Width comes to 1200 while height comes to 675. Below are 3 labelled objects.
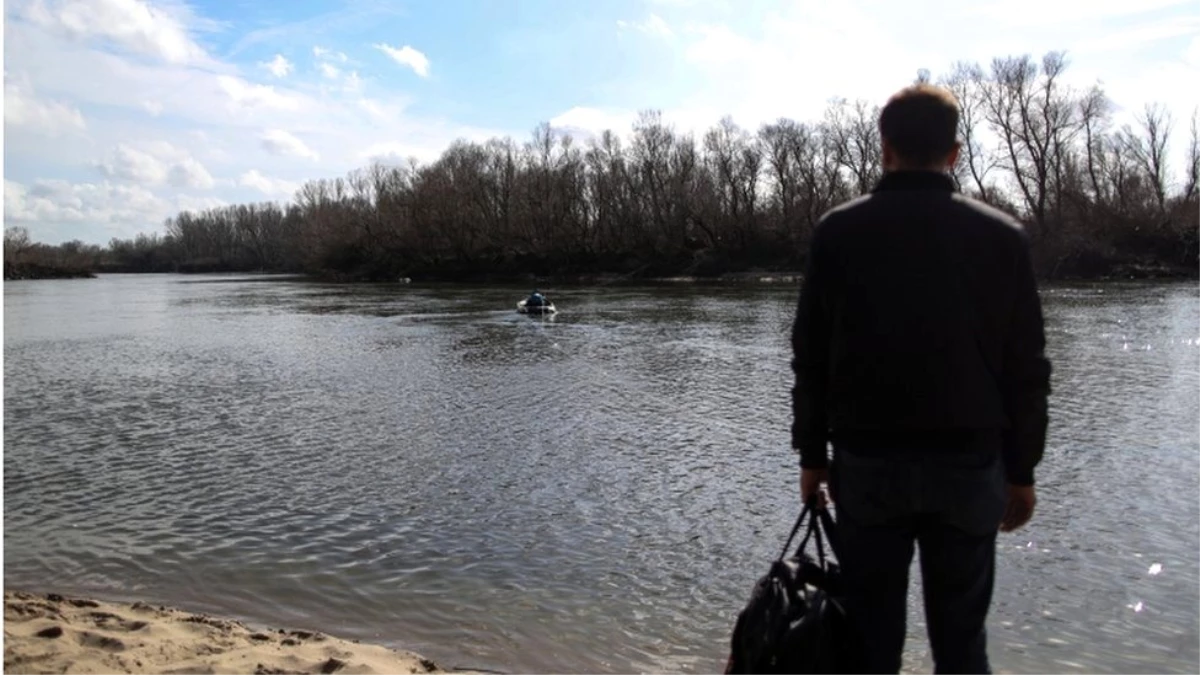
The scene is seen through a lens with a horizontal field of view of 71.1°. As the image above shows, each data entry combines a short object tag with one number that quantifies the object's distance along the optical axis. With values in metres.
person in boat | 38.66
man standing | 2.85
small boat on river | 38.25
